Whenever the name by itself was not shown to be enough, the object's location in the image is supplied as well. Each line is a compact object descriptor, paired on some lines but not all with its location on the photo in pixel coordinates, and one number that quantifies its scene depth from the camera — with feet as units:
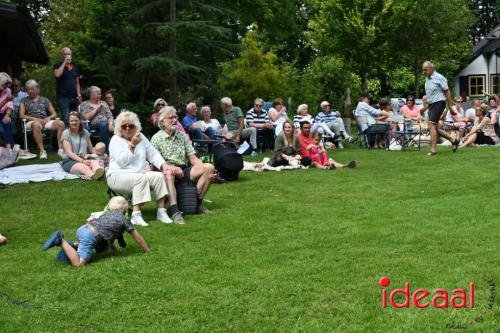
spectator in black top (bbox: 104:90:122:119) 45.10
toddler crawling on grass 18.34
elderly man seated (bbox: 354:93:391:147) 53.21
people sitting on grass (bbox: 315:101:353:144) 52.60
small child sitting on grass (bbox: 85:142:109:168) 34.32
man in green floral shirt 25.72
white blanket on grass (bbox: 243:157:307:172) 38.65
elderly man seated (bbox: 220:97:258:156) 46.98
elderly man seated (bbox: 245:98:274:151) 49.19
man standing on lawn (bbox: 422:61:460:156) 43.39
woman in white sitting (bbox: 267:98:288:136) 50.39
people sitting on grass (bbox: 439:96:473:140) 56.24
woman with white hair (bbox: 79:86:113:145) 40.69
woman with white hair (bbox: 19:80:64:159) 42.24
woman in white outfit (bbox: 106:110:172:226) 23.81
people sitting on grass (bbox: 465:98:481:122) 57.09
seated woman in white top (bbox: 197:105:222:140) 44.24
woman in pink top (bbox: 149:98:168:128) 42.87
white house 131.03
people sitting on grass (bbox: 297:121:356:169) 39.65
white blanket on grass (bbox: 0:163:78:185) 33.74
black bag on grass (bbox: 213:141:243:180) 33.73
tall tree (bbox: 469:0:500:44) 186.64
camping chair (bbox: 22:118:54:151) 43.72
